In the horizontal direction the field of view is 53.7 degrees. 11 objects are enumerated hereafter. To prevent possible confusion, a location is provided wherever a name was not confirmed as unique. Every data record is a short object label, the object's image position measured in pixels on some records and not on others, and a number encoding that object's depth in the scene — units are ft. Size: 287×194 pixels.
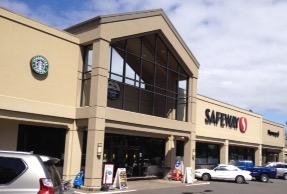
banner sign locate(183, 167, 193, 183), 60.51
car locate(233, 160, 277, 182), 75.37
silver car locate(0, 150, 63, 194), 15.95
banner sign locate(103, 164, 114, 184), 46.75
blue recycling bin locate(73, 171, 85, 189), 45.65
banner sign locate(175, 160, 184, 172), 62.59
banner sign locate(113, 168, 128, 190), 48.55
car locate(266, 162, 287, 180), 88.06
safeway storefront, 76.57
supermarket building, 43.38
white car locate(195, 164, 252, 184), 68.76
